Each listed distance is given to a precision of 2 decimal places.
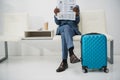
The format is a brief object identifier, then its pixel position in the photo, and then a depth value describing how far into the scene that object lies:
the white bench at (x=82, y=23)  3.35
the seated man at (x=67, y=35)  2.82
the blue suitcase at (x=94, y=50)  2.65
